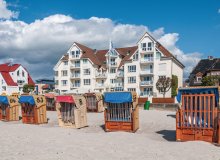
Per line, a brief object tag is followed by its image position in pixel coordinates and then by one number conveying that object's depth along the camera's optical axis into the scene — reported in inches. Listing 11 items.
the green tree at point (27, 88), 2775.6
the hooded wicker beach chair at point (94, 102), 1153.4
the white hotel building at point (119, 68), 2086.6
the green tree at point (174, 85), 2021.9
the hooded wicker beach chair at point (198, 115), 478.7
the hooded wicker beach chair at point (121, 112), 625.3
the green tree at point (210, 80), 1926.7
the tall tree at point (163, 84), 1937.7
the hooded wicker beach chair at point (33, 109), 819.4
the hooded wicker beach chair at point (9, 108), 933.8
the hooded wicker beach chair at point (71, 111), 703.1
